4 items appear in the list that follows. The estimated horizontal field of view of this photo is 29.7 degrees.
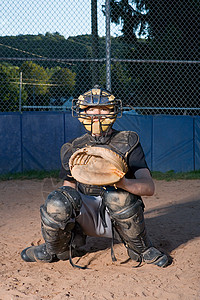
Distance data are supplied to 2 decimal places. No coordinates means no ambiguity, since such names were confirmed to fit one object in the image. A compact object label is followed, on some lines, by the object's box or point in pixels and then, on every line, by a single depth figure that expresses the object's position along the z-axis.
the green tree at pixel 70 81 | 10.54
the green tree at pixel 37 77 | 15.24
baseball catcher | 2.44
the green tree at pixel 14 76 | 14.29
